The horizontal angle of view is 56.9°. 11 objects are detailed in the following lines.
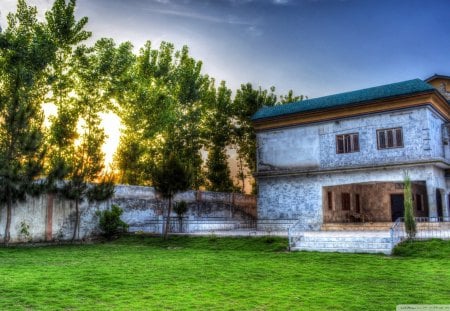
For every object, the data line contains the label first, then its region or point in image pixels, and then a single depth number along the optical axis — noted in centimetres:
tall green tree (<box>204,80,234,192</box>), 3622
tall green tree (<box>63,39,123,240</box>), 2645
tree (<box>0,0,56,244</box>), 1712
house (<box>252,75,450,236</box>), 1983
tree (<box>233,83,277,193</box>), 3759
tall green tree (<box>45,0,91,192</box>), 2483
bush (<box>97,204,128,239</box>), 2070
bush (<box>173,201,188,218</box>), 2311
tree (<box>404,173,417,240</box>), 1473
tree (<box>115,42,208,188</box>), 3036
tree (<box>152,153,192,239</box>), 1938
